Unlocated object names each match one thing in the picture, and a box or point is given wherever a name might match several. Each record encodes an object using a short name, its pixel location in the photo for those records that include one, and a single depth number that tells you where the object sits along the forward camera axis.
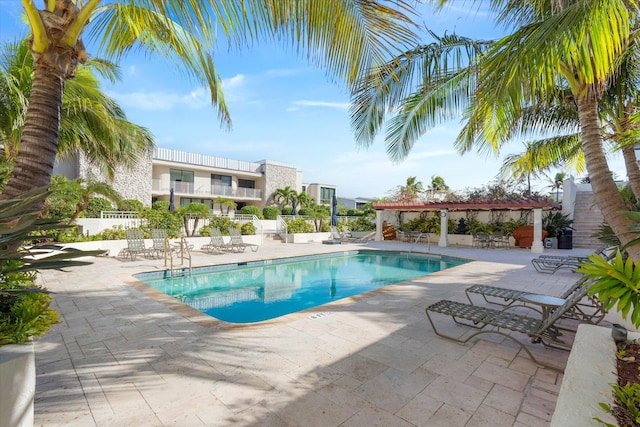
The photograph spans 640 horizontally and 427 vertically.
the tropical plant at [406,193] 24.93
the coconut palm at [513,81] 2.35
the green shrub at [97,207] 15.38
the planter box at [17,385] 1.76
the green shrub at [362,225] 21.86
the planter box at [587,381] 1.65
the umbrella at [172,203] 18.23
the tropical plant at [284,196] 33.04
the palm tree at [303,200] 33.66
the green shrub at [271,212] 28.31
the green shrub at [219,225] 16.16
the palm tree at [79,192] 10.27
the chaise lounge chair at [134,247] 11.29
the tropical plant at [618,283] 1.59
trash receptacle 14.59
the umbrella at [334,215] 20.96
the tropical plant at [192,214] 16.38
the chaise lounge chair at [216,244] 13.66
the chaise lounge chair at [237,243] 14.17
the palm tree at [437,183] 33.01
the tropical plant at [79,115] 5.91
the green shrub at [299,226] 19.80
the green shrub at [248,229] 17.20
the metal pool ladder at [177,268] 9.32
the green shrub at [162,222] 14.35
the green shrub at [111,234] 12.55
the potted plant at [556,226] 14.95
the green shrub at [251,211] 26.11
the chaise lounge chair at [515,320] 3.32
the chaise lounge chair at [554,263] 8.54
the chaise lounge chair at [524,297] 4.08
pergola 13.86
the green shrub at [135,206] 17.55
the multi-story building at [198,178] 23.42
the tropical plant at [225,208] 29.21
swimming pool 7.21
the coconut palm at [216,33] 2.48
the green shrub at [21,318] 2.05
